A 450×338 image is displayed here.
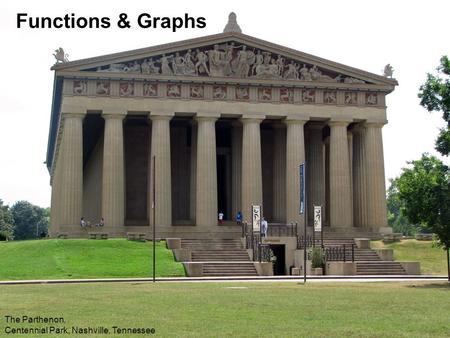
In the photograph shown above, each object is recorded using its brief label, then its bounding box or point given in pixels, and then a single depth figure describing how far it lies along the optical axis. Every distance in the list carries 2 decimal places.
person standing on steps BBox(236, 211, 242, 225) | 63.53
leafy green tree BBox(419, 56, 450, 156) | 37.22
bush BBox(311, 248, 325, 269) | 47.50
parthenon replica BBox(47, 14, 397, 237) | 62.34
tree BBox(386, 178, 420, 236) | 150.25
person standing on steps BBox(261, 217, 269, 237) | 53.94
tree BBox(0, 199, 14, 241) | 166.16
